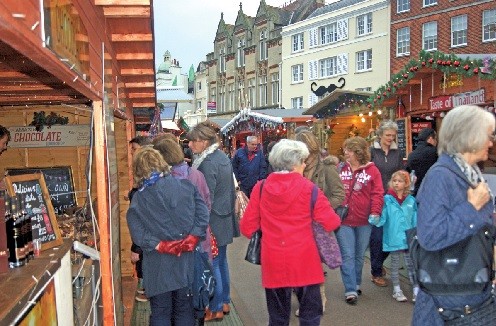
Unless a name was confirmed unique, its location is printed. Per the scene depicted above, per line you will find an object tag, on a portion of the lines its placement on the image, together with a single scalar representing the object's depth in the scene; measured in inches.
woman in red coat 147.0
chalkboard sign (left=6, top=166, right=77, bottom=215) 241.9
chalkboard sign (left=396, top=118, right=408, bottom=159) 433.4
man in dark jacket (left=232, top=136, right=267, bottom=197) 380.8
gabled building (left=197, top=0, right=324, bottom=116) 1674.5
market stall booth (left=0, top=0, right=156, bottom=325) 80.4
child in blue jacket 222.1
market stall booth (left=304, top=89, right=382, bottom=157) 512.4
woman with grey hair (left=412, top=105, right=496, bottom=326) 100.5
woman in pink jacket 213.9
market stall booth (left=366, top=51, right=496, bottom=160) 316.6
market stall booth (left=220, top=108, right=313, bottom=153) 750.4
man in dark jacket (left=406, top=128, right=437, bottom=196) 276.5
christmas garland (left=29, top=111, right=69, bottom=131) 263.0
